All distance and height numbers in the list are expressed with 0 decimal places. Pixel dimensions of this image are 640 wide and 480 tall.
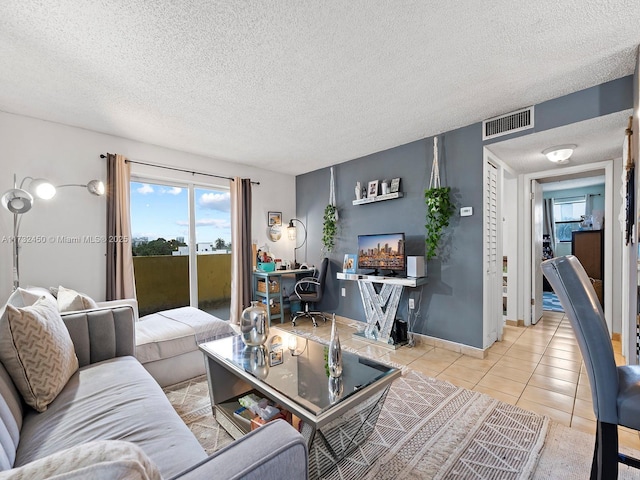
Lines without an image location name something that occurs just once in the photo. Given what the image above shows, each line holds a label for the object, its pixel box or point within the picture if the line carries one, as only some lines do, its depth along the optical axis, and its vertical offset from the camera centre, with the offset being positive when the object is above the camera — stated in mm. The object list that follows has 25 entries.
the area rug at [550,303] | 4978 -1278
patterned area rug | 1497 -1227
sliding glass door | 3643 -113
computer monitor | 3437 -188
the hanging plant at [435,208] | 3184 +326
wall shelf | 3652 +528
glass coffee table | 1319 -786
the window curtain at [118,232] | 3201 +73
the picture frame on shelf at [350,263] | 4027 -373
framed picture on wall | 4855 +322
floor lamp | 2362 +358
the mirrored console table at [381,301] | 3303 -781
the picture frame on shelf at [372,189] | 3904 +667
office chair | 4207 -814
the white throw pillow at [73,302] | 2027 -469
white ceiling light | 2916 +877
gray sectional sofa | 723 -758
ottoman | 2264 -876
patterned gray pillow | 1260 -538
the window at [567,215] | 6551 +512
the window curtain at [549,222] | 6840 +345
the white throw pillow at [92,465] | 450 -376
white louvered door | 3049 -241
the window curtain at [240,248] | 4238 -154
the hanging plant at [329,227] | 4477 +166
